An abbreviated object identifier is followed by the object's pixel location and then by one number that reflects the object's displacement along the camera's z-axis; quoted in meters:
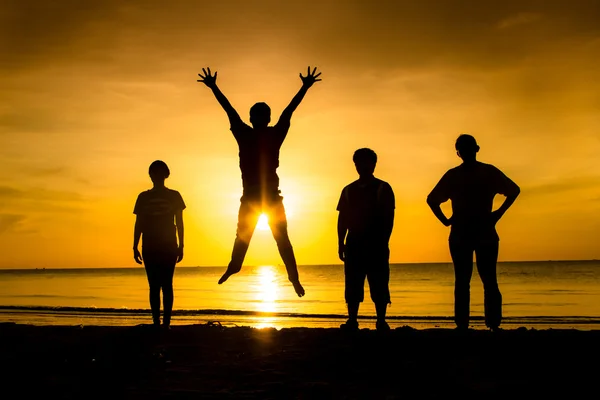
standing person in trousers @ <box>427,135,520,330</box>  8.57
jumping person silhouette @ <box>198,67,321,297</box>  8.03
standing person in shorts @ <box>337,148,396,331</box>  8.73
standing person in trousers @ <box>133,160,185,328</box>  10.09
